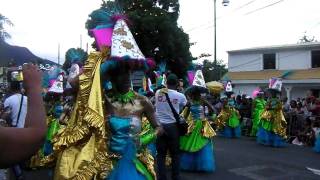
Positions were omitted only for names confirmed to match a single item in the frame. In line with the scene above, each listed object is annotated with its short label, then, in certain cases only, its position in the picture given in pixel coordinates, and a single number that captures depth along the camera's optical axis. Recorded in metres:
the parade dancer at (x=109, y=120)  2.69
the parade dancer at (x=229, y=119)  10.62
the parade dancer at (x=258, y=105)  9.47
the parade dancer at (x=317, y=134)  7.98
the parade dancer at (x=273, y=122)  8.58
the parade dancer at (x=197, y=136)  5.61
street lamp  16.64
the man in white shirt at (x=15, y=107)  4.49
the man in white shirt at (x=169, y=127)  4.63
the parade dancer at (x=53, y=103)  6.14
